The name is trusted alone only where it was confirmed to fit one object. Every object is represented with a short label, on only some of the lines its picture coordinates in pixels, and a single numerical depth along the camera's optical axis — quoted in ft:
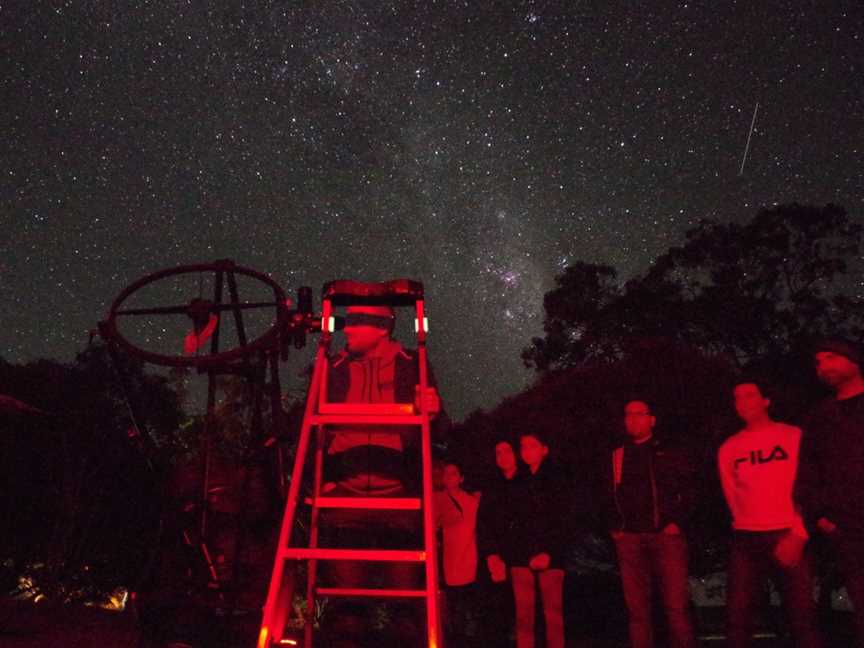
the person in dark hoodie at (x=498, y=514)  17.85
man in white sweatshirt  13.48
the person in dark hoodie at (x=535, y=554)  17.16
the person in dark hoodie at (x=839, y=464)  12.59
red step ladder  10.05
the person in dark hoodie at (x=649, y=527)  14.83
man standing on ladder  12.60
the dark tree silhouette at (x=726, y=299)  70.54
